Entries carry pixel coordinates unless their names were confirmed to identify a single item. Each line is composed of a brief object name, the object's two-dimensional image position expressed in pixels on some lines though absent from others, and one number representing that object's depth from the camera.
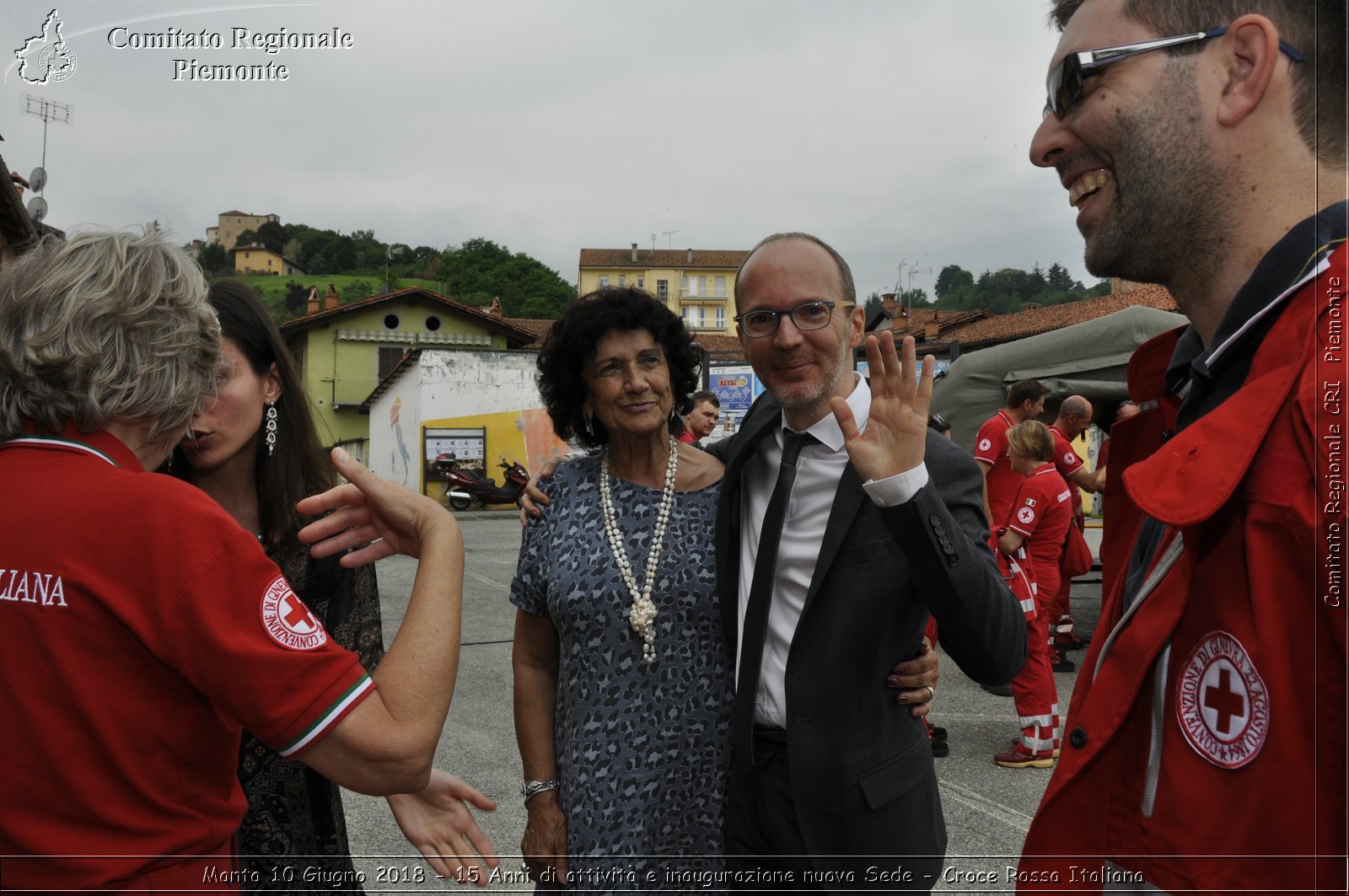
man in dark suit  1.73
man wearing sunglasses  0.94
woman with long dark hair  2.02
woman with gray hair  1.18
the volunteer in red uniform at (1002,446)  6.50
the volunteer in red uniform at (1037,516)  5.93
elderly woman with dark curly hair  2.17
